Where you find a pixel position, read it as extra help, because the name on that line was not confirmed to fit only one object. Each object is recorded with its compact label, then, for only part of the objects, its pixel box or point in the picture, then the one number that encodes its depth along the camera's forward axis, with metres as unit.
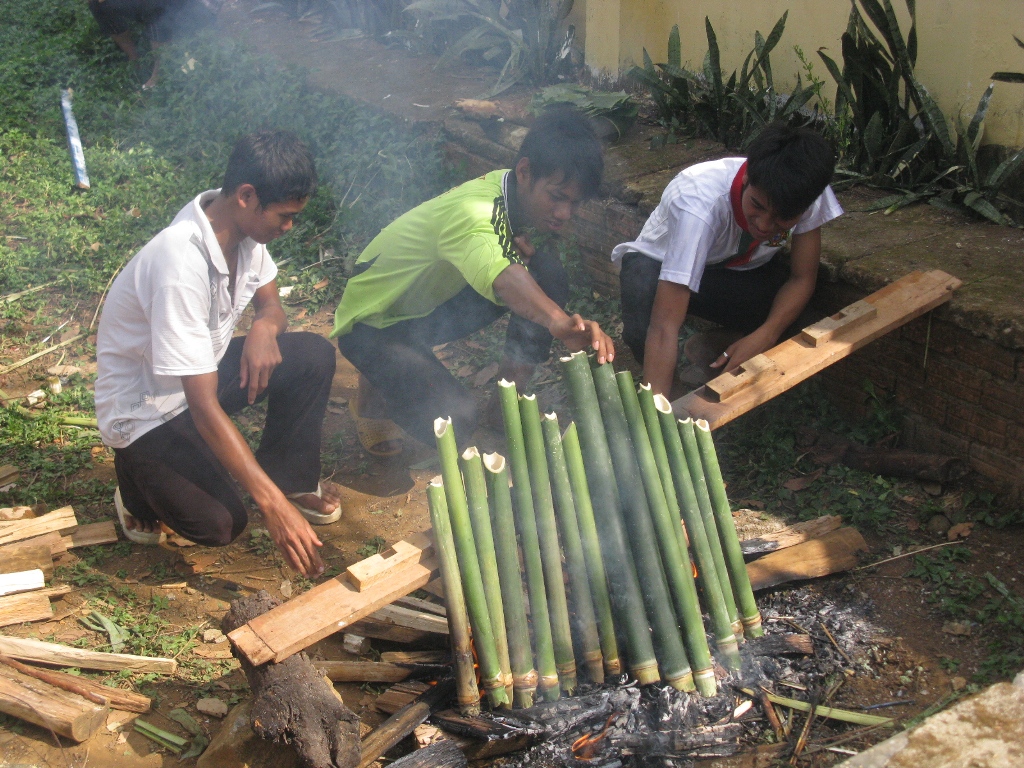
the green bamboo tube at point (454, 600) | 2.56
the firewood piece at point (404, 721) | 2.66
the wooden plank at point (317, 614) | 2.40
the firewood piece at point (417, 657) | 3.07
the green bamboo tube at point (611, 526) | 2.73
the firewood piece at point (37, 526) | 3.53
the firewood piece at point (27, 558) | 3.41
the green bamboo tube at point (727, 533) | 2.90
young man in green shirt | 3.42
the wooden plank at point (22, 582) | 3.29
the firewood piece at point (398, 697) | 2.91
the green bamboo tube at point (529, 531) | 2.68
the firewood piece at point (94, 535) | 3.71
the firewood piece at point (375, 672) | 2.99
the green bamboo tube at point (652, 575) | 2.74
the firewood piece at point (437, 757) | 2.62
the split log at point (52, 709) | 2.69
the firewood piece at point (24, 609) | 3.20
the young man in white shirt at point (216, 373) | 3.04
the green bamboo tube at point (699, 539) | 2.81
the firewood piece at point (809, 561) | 3.17
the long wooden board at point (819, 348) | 3.15
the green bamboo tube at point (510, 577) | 2.63
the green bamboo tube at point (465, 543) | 2.60
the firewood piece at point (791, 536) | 3.28
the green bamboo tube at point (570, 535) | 2.72
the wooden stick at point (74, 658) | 2.99
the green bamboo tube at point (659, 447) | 2.82
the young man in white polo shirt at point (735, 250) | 3.38
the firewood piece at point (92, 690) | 2.89
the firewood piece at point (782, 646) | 2.94
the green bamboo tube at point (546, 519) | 2.70
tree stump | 2.45
